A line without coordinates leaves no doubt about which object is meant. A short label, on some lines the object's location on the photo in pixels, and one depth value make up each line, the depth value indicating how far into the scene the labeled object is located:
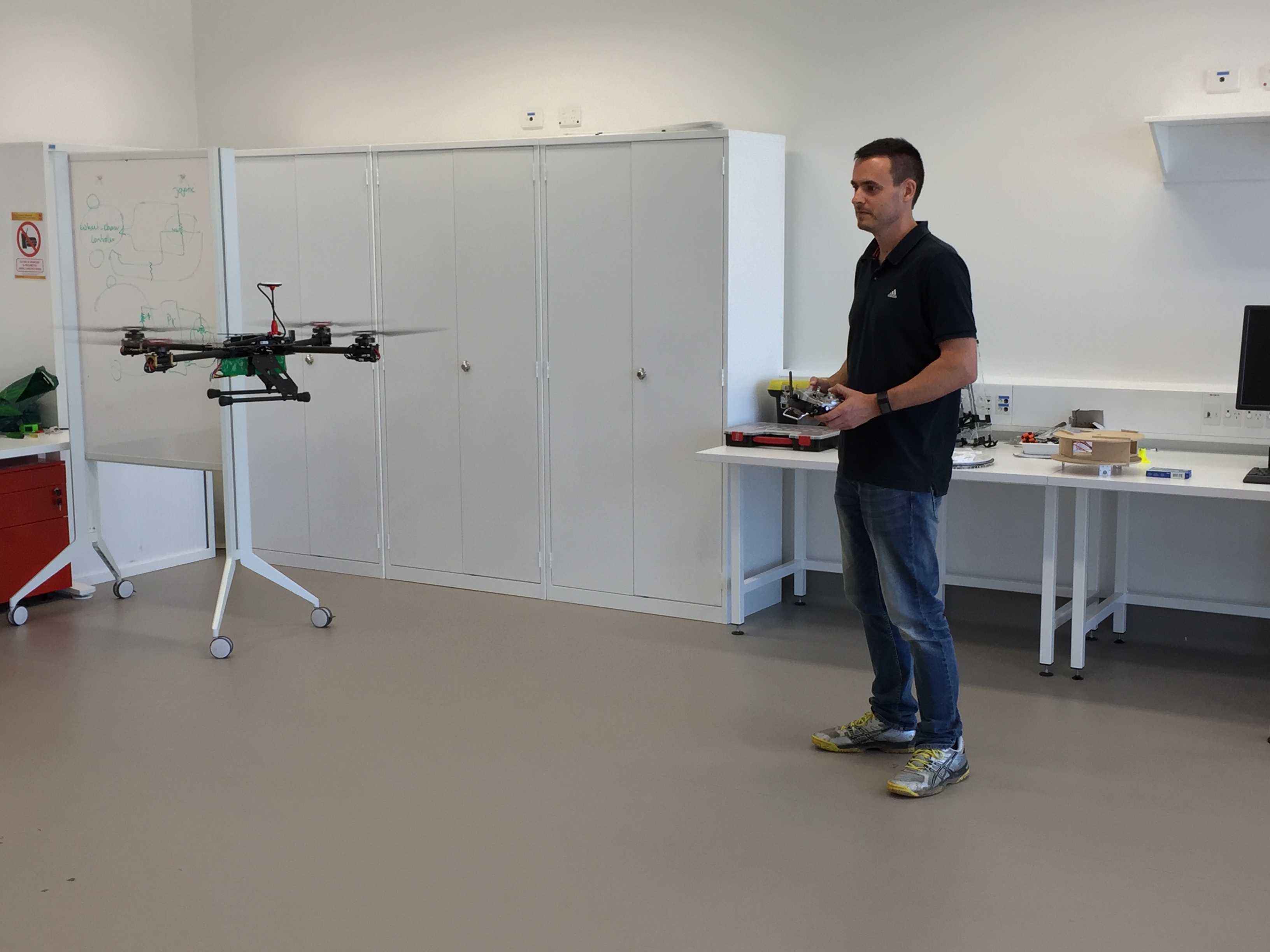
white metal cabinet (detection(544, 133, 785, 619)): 4.66
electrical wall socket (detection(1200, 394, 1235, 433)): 4.21
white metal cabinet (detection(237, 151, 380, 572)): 5.39
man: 2.96
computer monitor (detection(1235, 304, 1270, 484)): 3.95
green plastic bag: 5.20
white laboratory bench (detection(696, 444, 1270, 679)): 3.74
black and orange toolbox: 4.44
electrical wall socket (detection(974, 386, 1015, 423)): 4.59
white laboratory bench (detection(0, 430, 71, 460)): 4.92
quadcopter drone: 4.18
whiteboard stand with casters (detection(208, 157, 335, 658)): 4.39
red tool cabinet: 4.96
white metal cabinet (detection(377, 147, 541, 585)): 5.06
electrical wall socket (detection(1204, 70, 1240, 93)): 4.13
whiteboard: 4.52
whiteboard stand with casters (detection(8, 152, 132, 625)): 4.83
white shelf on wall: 4.12
